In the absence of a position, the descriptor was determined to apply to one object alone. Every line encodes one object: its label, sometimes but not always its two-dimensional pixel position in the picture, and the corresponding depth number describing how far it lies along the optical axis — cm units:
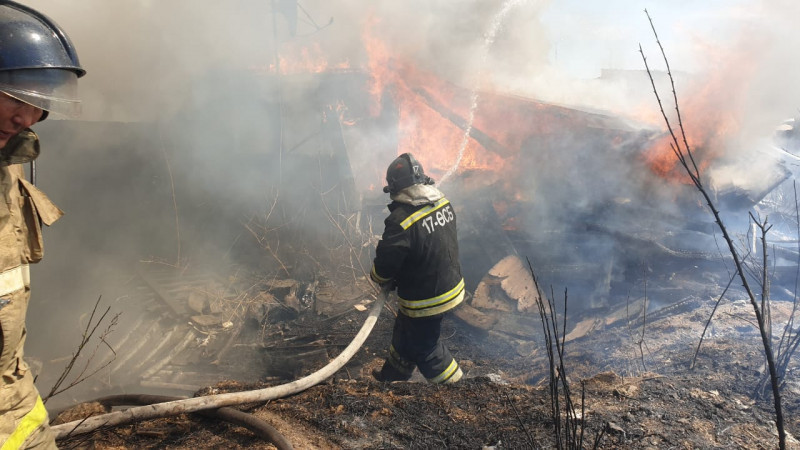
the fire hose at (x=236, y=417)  260
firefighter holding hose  401
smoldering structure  654
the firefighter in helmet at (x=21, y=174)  157
